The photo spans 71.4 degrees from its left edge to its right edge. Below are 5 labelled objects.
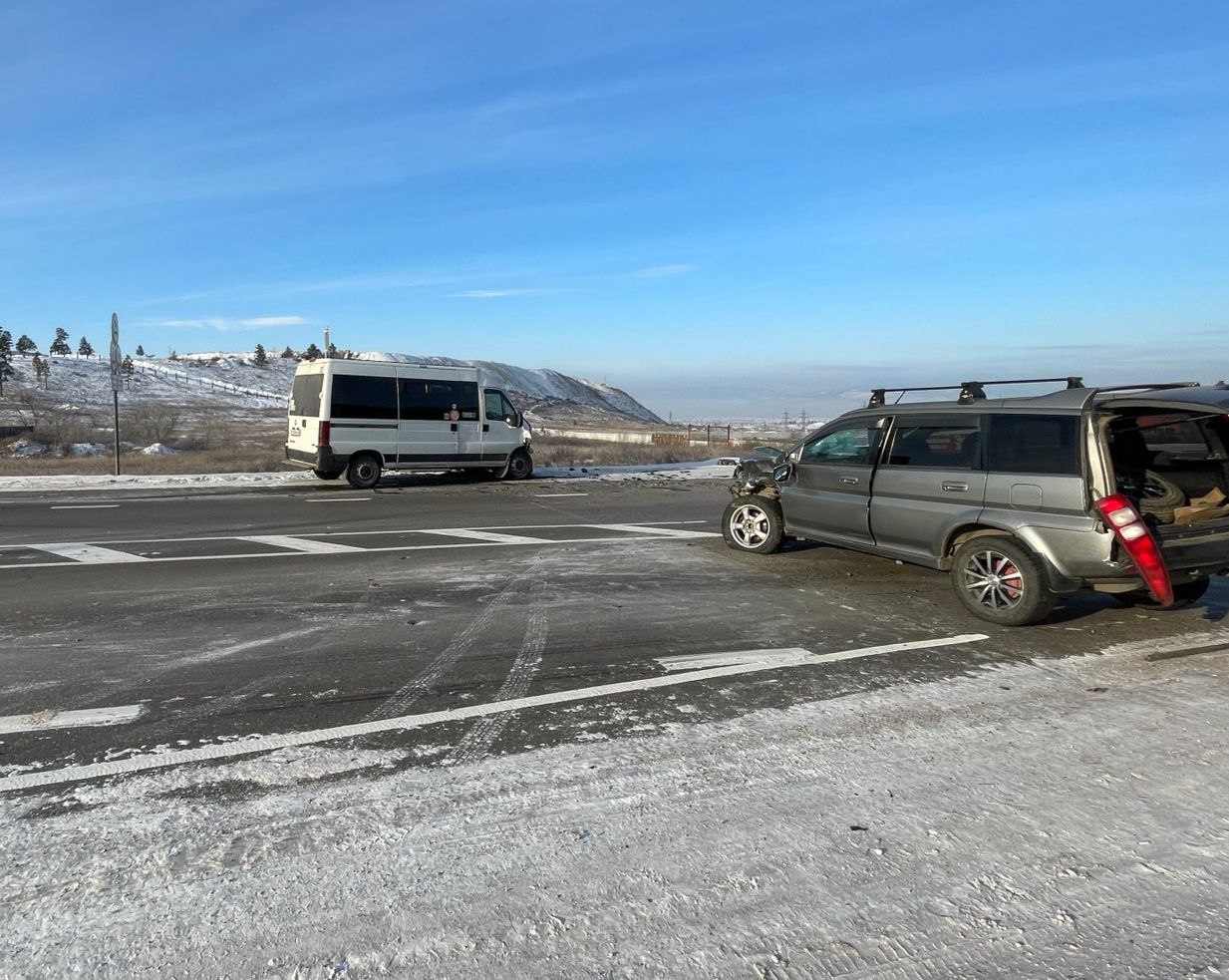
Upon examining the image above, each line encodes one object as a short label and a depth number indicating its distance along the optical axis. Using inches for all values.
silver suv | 227.5
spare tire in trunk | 246.1
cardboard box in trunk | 242.2
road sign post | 775.7
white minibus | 667.4
